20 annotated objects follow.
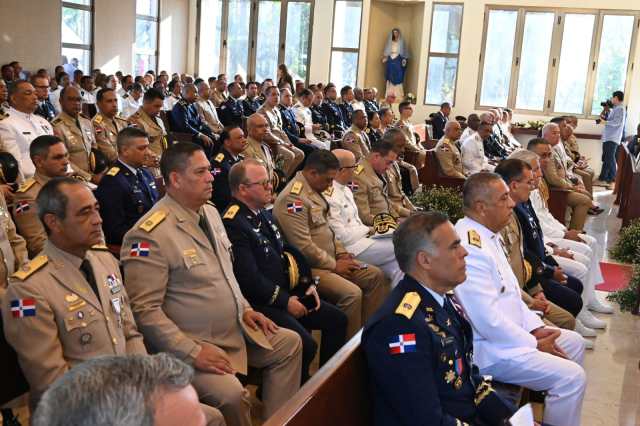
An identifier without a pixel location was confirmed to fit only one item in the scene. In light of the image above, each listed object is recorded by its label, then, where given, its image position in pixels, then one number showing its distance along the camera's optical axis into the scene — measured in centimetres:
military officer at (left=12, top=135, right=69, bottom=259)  364
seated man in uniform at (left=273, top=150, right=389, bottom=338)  379
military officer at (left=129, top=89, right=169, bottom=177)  680
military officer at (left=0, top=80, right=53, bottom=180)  512
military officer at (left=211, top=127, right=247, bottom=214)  539
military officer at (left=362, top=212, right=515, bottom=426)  199
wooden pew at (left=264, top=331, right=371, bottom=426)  180
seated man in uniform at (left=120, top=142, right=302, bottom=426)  252
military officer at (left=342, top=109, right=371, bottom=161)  828
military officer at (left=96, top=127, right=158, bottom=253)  377
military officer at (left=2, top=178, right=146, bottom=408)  210
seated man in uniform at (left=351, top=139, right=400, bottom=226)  506
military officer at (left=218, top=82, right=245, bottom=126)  1059
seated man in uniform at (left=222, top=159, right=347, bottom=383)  316
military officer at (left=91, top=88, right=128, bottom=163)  608
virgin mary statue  1462
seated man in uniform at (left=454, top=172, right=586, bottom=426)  278
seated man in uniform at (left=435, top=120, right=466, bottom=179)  773
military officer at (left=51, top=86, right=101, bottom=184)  560
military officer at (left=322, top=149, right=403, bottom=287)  437
